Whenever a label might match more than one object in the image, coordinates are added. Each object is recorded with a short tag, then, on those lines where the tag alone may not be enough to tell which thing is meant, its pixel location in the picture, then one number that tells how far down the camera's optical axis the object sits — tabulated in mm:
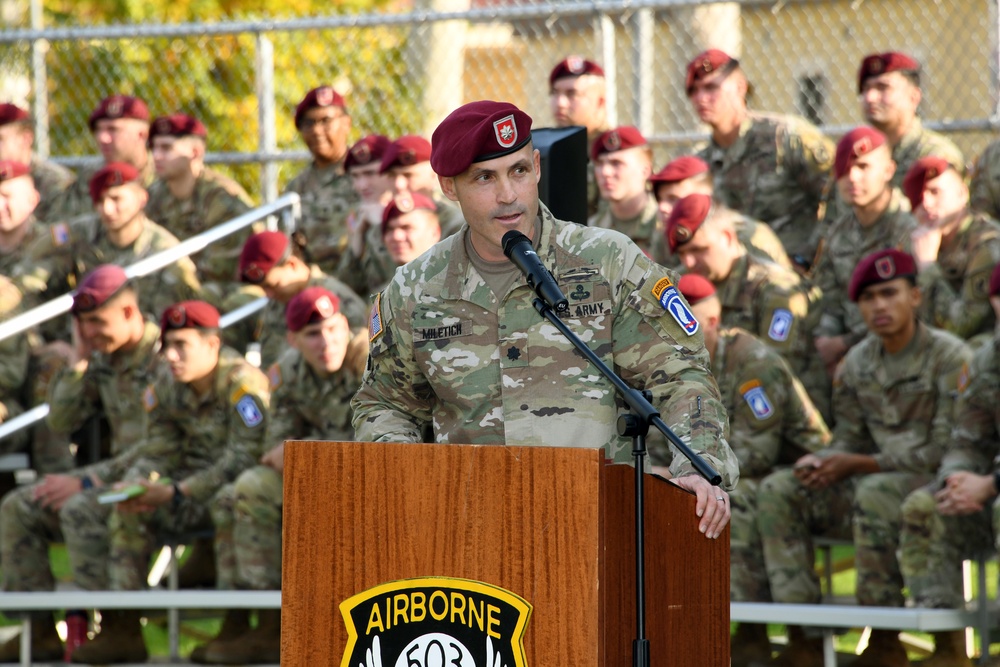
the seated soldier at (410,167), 13762
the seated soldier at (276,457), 11953
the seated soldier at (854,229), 12187
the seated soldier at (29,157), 16812
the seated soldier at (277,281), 13008
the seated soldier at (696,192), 12570
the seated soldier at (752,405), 11008
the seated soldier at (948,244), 11703
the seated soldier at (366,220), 13969
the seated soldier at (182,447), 12391
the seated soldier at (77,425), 12664
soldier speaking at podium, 5477
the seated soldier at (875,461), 10375
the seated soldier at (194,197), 15617
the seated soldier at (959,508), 9836
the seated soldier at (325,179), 15141
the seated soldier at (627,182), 13102
